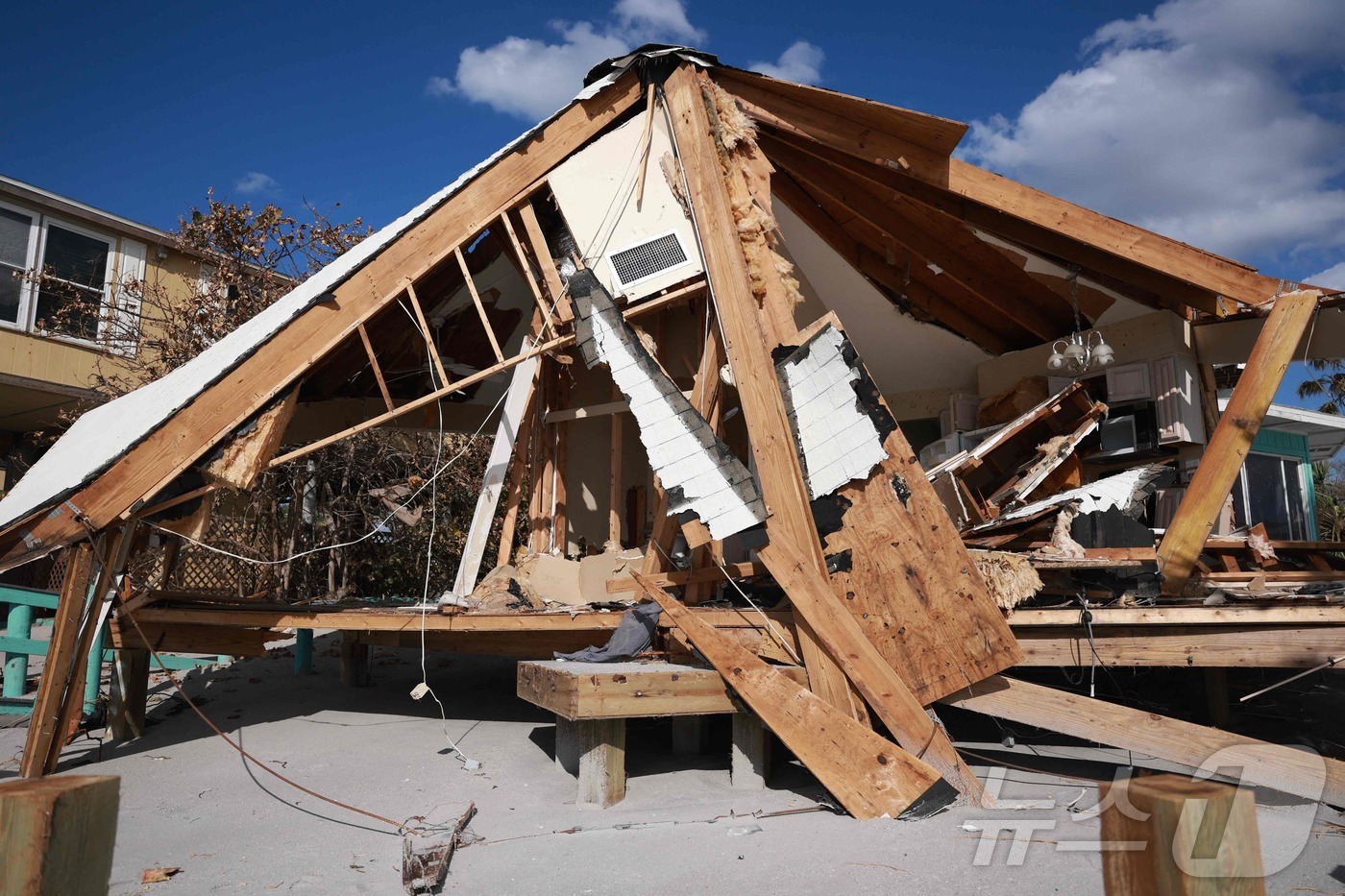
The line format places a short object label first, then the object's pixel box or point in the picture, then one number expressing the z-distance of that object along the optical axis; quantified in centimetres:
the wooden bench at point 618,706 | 541
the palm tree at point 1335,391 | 2706
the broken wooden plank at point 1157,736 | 472
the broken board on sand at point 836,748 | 475
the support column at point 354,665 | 950
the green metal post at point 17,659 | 838
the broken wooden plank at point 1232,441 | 591
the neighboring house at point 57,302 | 1391
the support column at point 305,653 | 1008
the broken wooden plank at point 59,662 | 600
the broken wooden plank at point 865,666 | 520
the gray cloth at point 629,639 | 643
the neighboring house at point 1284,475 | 1341
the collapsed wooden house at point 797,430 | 558
